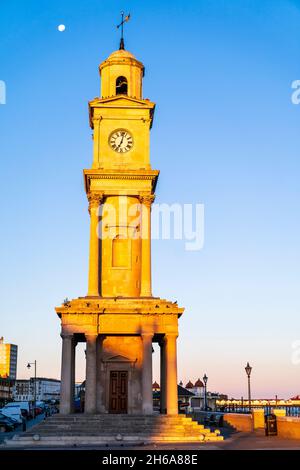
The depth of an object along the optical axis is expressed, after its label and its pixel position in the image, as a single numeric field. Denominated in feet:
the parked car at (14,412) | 204.31
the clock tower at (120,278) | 132.16
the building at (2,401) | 506.23
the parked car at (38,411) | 283.59
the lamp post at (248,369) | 166.81
